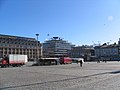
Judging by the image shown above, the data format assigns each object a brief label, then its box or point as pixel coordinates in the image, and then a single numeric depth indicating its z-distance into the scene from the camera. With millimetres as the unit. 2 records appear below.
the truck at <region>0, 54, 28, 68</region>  26371
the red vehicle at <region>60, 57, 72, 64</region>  35852
